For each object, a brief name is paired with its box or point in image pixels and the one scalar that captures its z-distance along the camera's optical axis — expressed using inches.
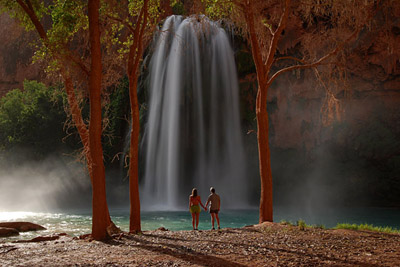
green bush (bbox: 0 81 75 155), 1136.2
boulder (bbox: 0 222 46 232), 511.9
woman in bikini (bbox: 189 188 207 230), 399.9
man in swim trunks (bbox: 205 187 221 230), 404.2
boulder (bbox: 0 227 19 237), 466.6
